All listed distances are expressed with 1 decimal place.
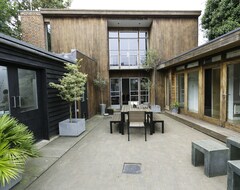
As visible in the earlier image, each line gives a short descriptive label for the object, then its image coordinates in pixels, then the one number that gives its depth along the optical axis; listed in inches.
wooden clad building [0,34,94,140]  128.0
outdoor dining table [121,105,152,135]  192.8
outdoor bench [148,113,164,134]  197.6
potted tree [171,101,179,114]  308.2
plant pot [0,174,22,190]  83.6
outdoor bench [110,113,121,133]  204.4
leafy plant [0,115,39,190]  62.1
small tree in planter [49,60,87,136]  186.5
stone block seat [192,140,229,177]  101.0
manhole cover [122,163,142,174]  109.8
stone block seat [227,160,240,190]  74.4
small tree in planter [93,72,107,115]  354.9
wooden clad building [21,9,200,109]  379.2
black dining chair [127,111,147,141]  180.2
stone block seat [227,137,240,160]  104.8
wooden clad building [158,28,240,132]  171.2
